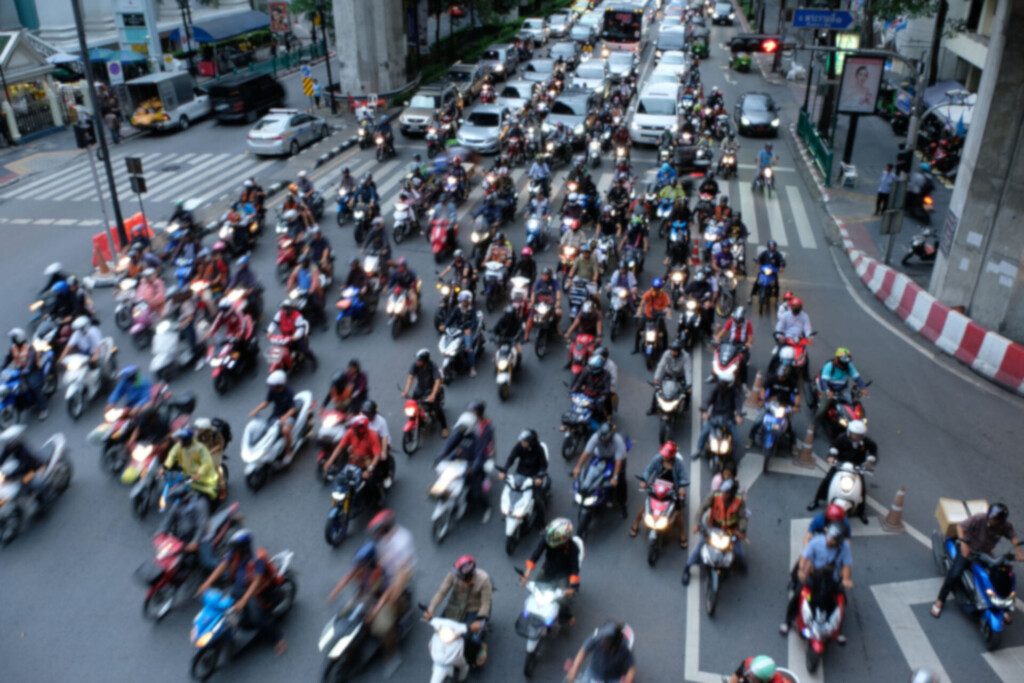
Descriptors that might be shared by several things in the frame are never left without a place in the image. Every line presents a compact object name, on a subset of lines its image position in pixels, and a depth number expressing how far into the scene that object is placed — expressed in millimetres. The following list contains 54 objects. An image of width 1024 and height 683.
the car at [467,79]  38812
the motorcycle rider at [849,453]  10992
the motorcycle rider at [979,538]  9195
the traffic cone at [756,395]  14164
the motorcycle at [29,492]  10742
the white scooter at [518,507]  10344
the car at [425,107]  32844
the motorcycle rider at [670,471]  10273
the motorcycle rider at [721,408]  12255
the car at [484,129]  30031
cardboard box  10016
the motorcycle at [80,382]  13664
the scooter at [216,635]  8445
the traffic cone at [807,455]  12430
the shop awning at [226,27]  45094
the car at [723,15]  67188
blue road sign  19938
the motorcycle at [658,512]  10227
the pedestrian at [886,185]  23438
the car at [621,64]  41047
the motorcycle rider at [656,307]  15164
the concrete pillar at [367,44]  38384
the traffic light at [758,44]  18173
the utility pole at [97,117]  19156
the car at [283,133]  30516
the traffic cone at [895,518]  11031
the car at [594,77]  38000
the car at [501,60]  44656
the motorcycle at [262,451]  11617
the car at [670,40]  49969
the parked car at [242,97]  35812
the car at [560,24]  60000
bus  49094
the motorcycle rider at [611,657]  7492
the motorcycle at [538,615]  8539
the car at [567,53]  47438
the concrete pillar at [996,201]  16016
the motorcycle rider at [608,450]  10734
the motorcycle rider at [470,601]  8453
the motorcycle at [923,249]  20438
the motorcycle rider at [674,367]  12961
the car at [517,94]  34562
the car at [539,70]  39844
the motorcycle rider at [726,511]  9680
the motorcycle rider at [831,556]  8711
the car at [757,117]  33156
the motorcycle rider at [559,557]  8805
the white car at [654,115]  30625
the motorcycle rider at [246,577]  8672
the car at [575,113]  30594
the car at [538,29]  57112
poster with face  25547
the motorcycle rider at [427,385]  12758
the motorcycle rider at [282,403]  11859
